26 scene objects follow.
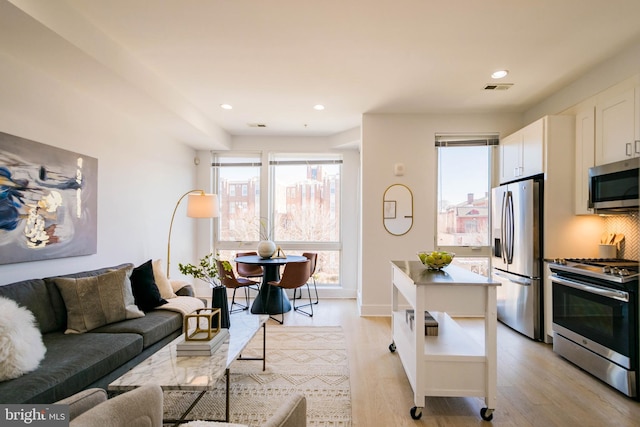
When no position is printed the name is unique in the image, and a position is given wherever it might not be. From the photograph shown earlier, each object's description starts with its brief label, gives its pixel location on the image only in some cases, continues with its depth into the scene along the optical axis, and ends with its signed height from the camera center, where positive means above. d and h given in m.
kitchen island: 2.04 -0.91
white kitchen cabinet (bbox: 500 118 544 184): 3.41 +0.78
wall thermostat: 4.27 +0.67
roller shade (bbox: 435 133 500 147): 4.38 +1.11
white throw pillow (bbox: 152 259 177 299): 3.16 -0.67
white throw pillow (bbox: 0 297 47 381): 1.60 -0.68
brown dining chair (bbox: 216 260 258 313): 4.11 -0.86
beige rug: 2.07 -1.31
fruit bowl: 2.53 -0.33
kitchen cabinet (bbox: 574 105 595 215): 3.05 +0.65
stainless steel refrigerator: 3.39 -0.41
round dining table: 4.34 -1.07
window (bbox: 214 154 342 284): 5.41 +0.13
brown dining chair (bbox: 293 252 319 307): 4.71 -0.66
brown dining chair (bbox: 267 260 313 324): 4.11 -0.77
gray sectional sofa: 1.60 -0.85
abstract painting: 2.23 +0.11
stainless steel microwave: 2.49 +0.28
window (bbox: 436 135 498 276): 4.38 +0.33
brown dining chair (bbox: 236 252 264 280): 4.65 -0.80
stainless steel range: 2.31 -0.81
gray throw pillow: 2.33 -0.66
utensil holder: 3.01 -0.30
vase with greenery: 2.38 -0.65
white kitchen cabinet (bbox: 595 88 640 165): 2.57 +0.81
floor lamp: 4.05 +0.13
